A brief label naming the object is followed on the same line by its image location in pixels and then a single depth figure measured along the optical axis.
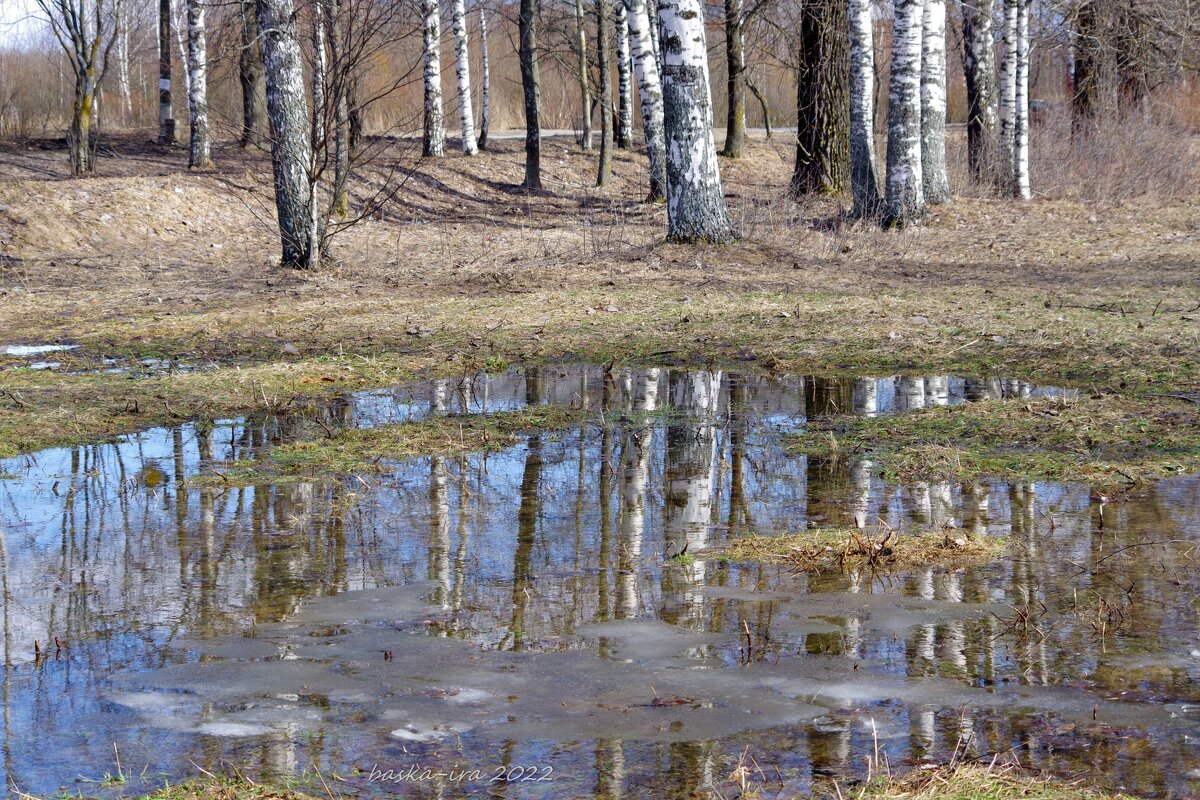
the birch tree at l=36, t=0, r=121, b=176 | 36.75
